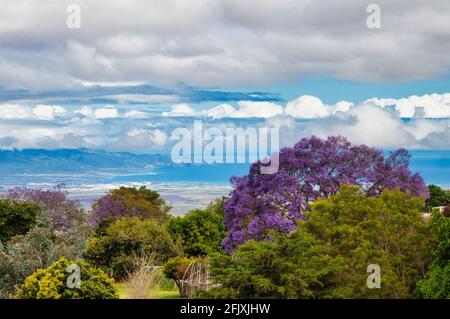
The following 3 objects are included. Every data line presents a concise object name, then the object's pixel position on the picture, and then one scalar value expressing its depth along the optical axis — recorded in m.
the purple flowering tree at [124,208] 50.47
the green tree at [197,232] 40.81
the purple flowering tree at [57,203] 47.69
